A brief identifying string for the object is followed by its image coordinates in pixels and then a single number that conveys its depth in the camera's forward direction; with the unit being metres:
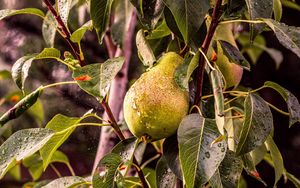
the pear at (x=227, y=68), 2.17
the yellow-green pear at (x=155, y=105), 2.09
